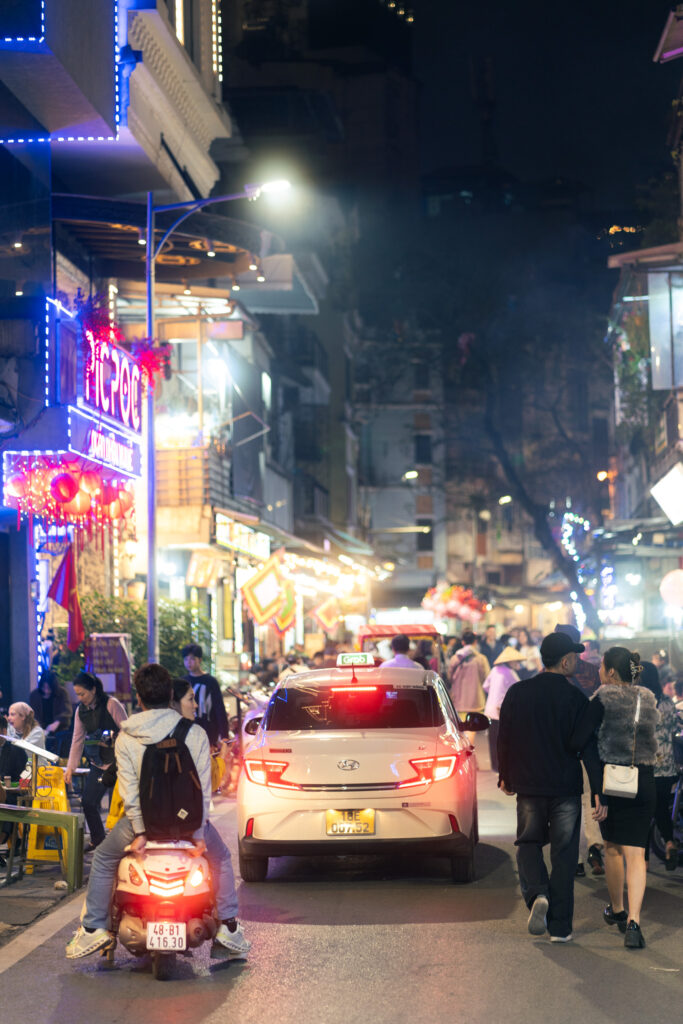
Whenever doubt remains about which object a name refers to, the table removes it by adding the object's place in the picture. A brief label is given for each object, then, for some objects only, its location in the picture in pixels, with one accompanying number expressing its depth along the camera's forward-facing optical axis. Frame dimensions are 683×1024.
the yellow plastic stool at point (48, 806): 11.42
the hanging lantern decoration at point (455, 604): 63.69
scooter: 7.34
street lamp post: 20.25
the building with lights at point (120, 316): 16.69
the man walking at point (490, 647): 30.16
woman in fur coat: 8.32
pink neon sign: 17.69
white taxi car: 10.05
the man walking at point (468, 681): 20.98
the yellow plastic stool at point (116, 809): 8.31
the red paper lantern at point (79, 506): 17.99
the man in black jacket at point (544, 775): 8.48
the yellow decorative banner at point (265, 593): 25.94
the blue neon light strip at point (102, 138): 17.48
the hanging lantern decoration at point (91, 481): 18.12
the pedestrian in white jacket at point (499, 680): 17.64
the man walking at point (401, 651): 16.98
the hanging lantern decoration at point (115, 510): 19.58
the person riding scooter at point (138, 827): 7.51
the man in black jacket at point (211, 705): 14.91
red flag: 18.84
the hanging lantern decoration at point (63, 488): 17.06
